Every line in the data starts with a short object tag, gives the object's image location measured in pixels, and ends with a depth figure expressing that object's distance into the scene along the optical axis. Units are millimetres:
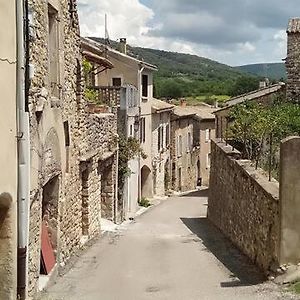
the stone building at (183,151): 46906
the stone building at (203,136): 52125
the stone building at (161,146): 40656
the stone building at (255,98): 32753
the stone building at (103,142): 18531
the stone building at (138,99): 32338
